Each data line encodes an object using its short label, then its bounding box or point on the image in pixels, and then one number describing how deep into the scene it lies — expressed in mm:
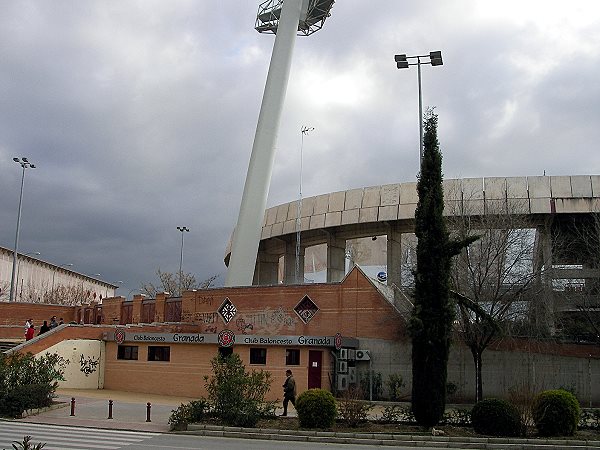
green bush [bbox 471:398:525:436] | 19641
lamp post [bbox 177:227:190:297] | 86238
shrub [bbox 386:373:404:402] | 31672
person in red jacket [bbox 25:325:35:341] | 38750
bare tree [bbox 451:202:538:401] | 31172
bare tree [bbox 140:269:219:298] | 92050
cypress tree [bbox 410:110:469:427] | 21250
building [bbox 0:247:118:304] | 93312
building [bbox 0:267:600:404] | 32156
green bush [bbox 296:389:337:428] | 20500
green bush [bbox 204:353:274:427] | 21266
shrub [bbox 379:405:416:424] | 22000
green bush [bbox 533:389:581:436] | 19516
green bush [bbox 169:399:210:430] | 21234
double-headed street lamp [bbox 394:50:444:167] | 32594
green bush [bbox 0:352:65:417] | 23641
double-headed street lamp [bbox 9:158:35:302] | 55688
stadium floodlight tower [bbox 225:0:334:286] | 42344
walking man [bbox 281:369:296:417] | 24391
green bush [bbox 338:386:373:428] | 20953
